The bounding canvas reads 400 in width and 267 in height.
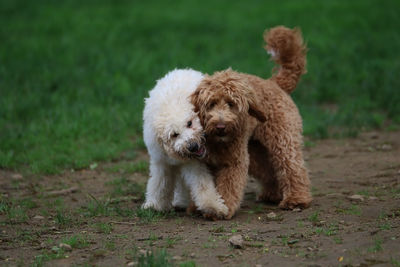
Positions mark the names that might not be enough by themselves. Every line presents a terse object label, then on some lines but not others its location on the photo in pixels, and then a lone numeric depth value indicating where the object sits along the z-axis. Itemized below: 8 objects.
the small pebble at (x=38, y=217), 12.02
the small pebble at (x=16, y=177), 14.92
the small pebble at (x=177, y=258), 8.86
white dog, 10.81
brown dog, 11.00
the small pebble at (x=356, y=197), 12.32
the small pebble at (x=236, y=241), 9.33
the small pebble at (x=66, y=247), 9.55
